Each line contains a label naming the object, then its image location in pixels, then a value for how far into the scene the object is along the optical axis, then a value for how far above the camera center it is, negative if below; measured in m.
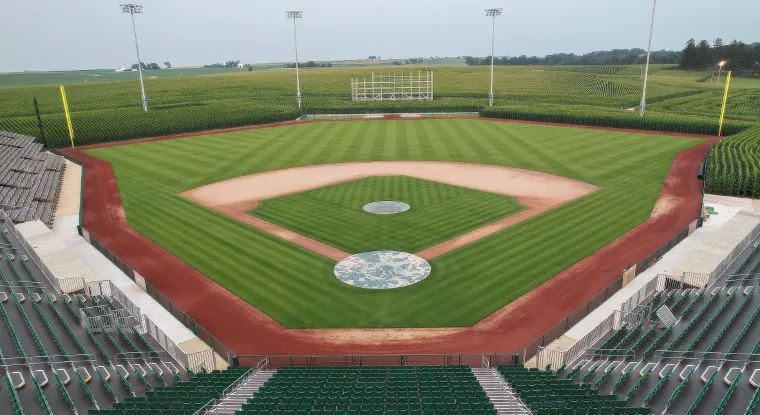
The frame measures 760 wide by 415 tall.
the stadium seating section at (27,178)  32.78 -7.21
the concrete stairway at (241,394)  13.15 -9.03
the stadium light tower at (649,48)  61.90 +3.77
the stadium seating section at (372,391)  12.62 -8.81
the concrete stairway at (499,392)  12.77 -8.93
